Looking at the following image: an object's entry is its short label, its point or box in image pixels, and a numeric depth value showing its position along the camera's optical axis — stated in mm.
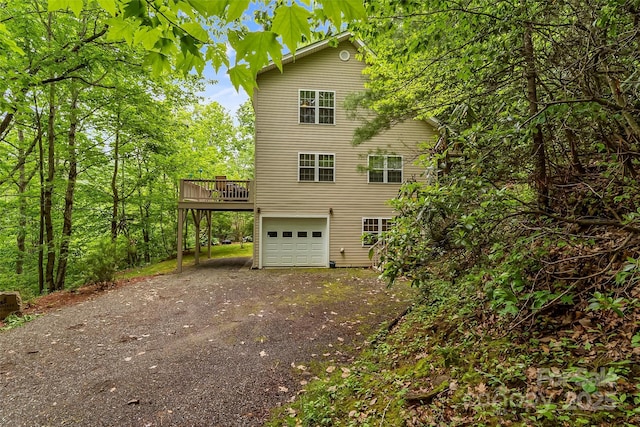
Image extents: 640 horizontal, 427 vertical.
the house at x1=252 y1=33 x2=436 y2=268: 11086
